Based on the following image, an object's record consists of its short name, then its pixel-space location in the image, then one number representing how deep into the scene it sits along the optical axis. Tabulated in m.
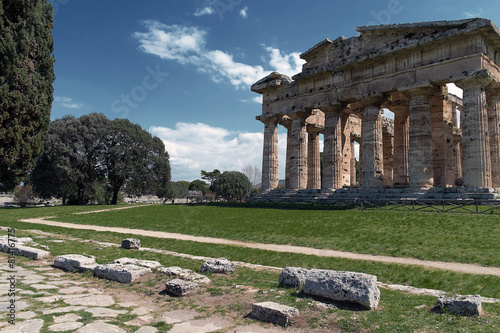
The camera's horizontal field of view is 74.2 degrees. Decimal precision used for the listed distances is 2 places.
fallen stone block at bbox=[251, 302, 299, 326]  4.70
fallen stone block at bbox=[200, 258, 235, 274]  7.86
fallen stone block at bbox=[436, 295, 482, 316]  4.86
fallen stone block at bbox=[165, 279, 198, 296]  6.05
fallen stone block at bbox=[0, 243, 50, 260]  9.10
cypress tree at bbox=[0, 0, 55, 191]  13.95
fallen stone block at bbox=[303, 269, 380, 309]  5.23
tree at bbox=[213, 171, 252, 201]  58.09
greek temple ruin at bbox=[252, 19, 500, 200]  20.53
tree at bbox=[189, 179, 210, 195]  102.29
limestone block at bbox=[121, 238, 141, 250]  11.45
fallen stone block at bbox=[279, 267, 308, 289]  6.46
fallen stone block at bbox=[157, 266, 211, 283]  6.93
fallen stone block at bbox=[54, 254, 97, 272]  7.77
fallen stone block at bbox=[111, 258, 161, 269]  7.99
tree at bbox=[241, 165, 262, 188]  78.25
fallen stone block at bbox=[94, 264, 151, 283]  6.98
